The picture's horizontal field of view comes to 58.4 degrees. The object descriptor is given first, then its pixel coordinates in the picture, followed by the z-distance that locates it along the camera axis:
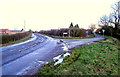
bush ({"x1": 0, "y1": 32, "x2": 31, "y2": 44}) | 18.10
